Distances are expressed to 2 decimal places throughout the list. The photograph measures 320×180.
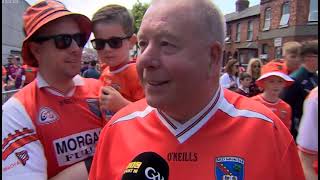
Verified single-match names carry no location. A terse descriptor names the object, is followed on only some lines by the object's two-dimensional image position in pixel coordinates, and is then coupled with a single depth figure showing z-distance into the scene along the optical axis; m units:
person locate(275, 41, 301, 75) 3.18
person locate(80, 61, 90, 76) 10.46
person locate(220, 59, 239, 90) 5.04
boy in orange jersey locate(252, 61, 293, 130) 2.68
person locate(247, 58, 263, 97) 4.26
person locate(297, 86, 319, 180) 1.32
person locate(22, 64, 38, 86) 3.21
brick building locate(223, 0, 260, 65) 21.61
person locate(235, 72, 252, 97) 4.22
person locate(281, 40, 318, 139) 2.66
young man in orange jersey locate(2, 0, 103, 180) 1.21
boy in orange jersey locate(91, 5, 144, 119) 1.57
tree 22.91
